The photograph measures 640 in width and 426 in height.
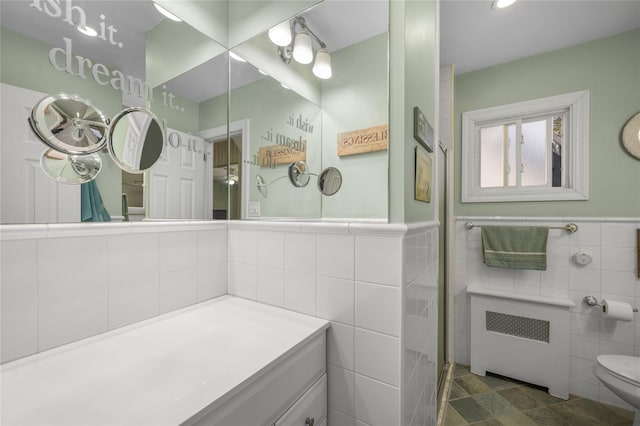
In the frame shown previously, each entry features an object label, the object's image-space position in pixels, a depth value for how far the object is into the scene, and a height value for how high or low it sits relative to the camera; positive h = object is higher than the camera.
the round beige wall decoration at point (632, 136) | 1.63 +0.48
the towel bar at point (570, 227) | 1.77 -0.10
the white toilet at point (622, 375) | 1.24 -0.83
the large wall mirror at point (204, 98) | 0.67 +0.40
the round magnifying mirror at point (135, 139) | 0.81 +0.24
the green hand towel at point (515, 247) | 1.82 -0.25
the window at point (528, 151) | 1.82 +0.49
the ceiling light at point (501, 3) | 1.39 +1.14
